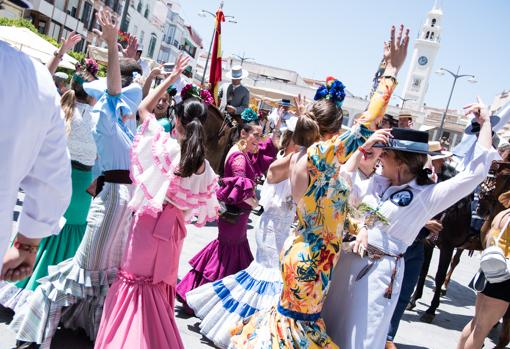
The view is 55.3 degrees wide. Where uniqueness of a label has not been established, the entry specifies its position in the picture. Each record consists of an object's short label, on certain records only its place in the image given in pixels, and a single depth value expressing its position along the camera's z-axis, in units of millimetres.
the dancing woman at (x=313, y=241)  2854
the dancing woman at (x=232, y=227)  4555
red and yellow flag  8000
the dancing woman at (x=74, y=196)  3666
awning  13117
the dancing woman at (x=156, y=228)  3084
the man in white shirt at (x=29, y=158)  1713
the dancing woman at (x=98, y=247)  3275
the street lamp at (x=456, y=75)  29219
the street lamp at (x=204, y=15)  29989
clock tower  107875
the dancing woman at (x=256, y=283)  3965
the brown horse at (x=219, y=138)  8219
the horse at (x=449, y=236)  5910
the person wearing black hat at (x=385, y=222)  2938
